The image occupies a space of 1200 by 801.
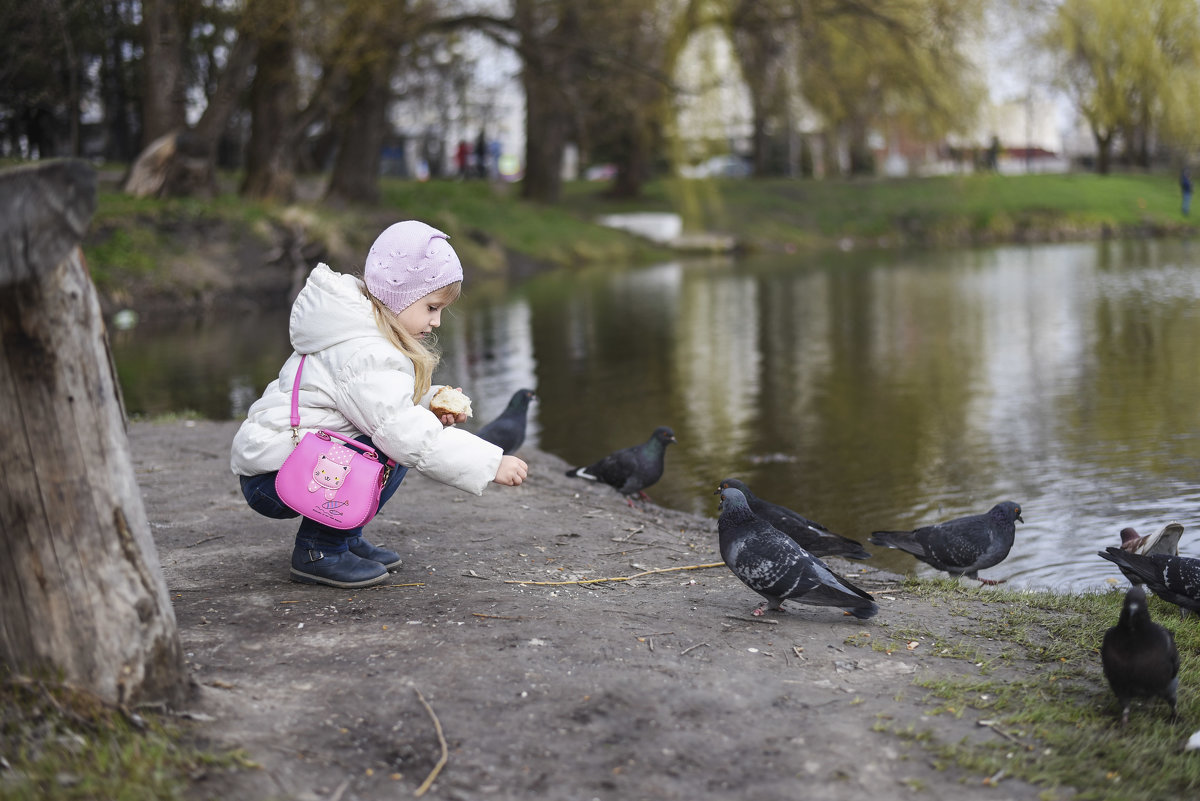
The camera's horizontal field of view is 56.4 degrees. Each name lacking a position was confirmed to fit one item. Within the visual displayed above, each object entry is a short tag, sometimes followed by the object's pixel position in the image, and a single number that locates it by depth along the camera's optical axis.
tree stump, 3.06
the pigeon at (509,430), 8.42
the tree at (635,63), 28.83
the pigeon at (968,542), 6.12
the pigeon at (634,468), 7.96
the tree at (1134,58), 44.09
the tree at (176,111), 23.55
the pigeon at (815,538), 6.21
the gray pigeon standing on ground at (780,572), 4.75
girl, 4.36
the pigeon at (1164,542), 5.72
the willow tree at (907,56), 25.09
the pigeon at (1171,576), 5.15
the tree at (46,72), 18.58
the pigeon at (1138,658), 3.81
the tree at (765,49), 29.14
